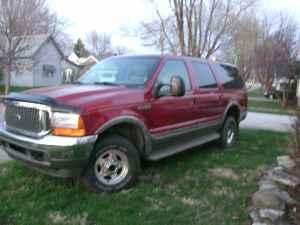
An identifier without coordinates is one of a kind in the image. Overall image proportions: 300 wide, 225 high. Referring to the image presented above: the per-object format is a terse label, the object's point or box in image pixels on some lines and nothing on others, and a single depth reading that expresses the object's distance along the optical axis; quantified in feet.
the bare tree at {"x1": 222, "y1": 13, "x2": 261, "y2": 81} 83.48
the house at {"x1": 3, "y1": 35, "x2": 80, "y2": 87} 82.24
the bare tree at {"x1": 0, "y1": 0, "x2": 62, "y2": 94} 52.85
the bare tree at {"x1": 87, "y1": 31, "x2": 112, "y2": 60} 221.87
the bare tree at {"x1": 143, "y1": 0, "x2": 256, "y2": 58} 62.34
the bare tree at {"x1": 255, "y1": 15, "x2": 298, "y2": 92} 71.67
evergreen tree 222.48
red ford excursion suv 10.67
